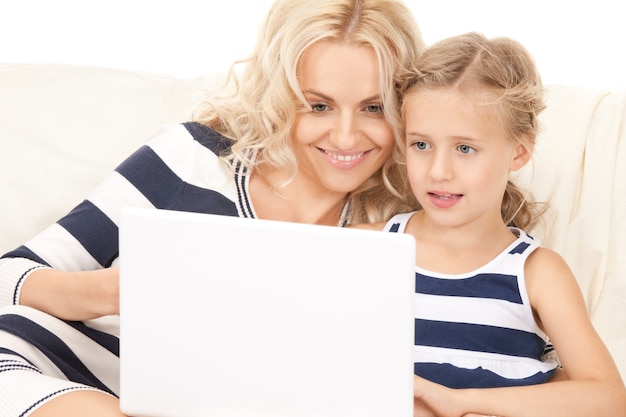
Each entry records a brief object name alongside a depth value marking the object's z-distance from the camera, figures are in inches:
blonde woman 71.5
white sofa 80.0
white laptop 58.6
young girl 70.4
